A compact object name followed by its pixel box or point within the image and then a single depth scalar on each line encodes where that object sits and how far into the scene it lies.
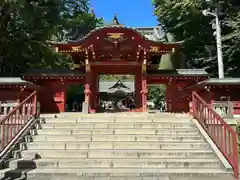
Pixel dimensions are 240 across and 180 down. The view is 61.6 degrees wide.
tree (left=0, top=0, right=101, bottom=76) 12.84
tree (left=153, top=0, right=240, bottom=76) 15.13
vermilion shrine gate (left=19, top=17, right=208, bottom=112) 10.62
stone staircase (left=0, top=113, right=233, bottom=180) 4.79
